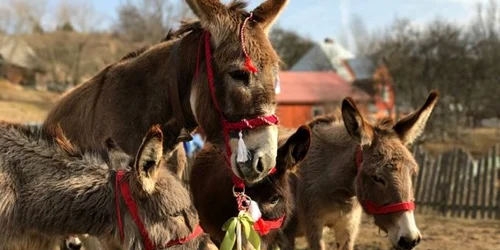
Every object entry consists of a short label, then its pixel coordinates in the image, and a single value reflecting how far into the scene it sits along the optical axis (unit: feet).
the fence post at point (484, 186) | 44.29
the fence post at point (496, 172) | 43.78
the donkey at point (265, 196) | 13.76
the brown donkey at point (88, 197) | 10.48
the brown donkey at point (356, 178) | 15.76
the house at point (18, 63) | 184.65
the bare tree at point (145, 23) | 137.49
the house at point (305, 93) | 144.25
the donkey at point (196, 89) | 11.94
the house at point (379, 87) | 101.98
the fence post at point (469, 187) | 44.96
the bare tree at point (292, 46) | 196.34
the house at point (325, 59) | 189.67
